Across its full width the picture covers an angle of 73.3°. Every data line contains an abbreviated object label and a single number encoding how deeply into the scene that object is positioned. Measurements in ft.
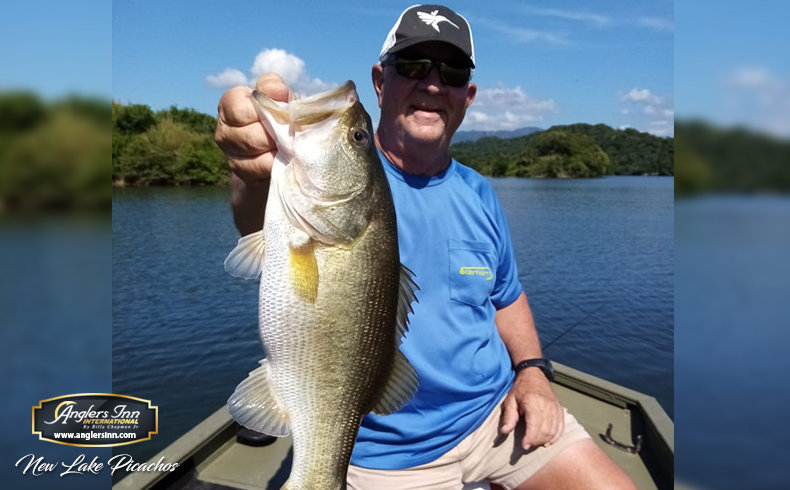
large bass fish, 1.76
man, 2.55
